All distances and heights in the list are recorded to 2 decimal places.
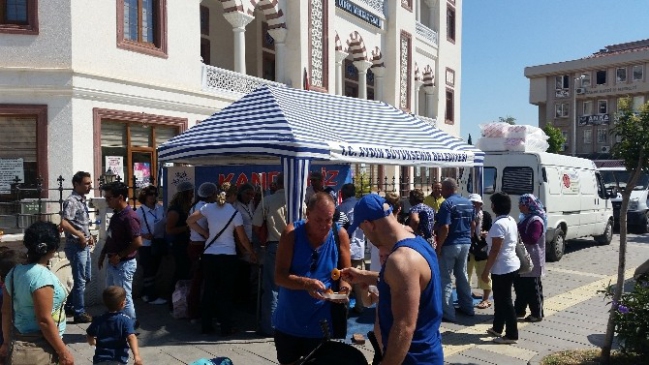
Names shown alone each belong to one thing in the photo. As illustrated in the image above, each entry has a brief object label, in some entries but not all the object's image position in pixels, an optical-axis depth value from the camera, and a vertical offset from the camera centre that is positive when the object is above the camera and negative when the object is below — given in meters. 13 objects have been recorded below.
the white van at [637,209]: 16.59 -1.25
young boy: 3.57 -1.14
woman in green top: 3.04 -0.77
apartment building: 51.06 +8.41
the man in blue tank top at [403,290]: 2.39 -0.57
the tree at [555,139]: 43.88 +2.68
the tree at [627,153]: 4.84 +0.17
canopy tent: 5.89 +0.44
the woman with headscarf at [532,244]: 6.21 -0.90
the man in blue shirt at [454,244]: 6.53 -0.96
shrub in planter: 4.47 -1.32
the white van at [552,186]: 10.57 -0.34
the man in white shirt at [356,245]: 6.83 -1.02
